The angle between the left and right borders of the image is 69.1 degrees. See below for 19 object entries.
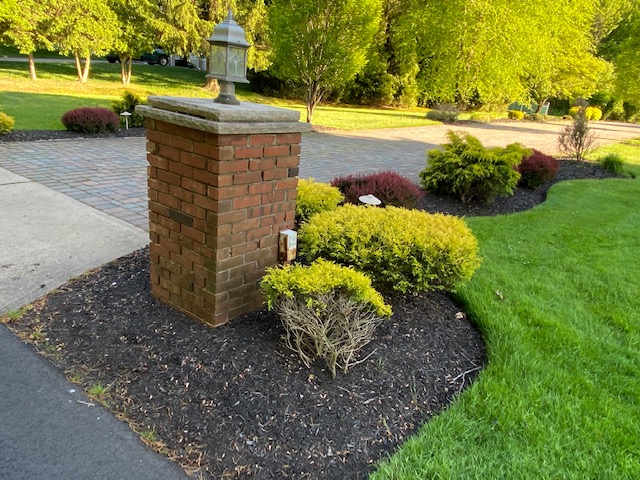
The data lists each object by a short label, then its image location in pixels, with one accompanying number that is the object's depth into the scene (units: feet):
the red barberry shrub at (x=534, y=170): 26.63
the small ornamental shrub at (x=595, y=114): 102.36
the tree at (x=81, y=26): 57.77
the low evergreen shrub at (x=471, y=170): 20.89
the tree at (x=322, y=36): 43.86
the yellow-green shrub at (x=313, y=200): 13.35
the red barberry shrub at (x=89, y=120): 31.86
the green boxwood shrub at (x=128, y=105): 36.32
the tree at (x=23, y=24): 53.62
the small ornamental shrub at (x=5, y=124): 28.07
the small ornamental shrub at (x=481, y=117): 82.04
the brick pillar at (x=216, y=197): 8.42
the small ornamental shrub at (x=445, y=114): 73.00
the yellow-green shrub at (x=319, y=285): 8.30
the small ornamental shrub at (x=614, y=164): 35.35
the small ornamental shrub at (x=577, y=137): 36.67
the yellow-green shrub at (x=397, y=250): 10.27
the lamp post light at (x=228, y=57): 8.64
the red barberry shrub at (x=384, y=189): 17.75
